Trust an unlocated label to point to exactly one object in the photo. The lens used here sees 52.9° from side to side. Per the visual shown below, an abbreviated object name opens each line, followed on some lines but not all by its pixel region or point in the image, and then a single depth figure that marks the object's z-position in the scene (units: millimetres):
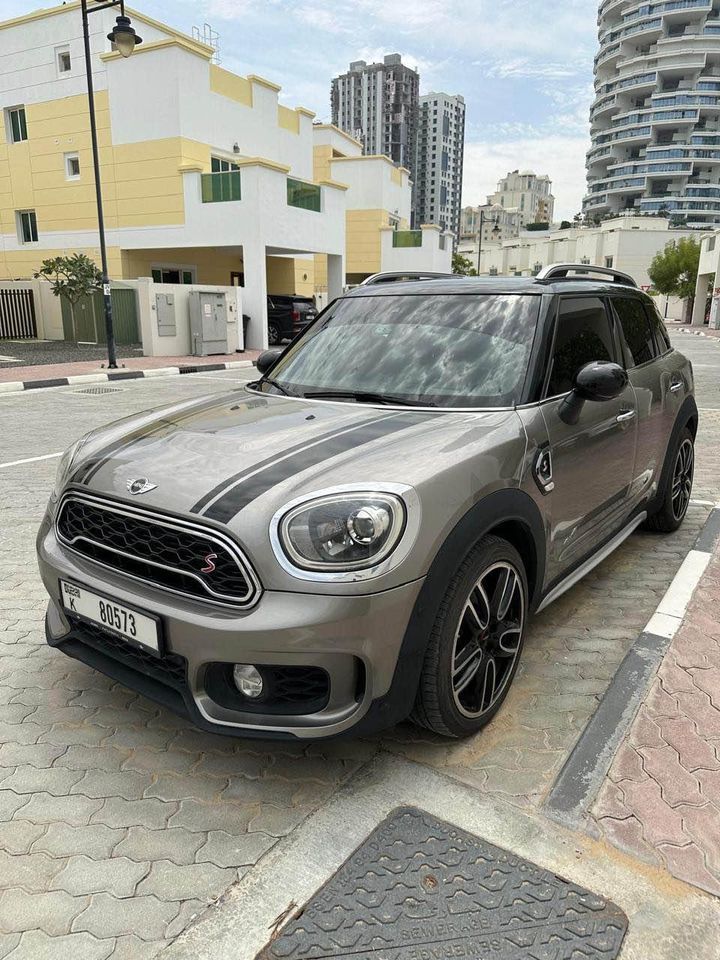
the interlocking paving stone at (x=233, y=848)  2109
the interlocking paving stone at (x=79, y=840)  2137
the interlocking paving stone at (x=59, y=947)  1790
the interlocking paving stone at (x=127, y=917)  1867
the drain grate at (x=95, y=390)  13234
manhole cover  1819
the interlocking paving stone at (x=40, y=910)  1880
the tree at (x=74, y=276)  21078
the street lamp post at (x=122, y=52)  14797
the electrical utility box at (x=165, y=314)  19953
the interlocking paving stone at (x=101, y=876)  2004
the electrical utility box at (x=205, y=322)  20578
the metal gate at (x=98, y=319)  22438
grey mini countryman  2115
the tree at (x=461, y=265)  75462
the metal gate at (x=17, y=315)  23562
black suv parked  25250
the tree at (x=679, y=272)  54250
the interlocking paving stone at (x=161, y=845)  2121
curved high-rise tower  107312
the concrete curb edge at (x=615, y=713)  2363
